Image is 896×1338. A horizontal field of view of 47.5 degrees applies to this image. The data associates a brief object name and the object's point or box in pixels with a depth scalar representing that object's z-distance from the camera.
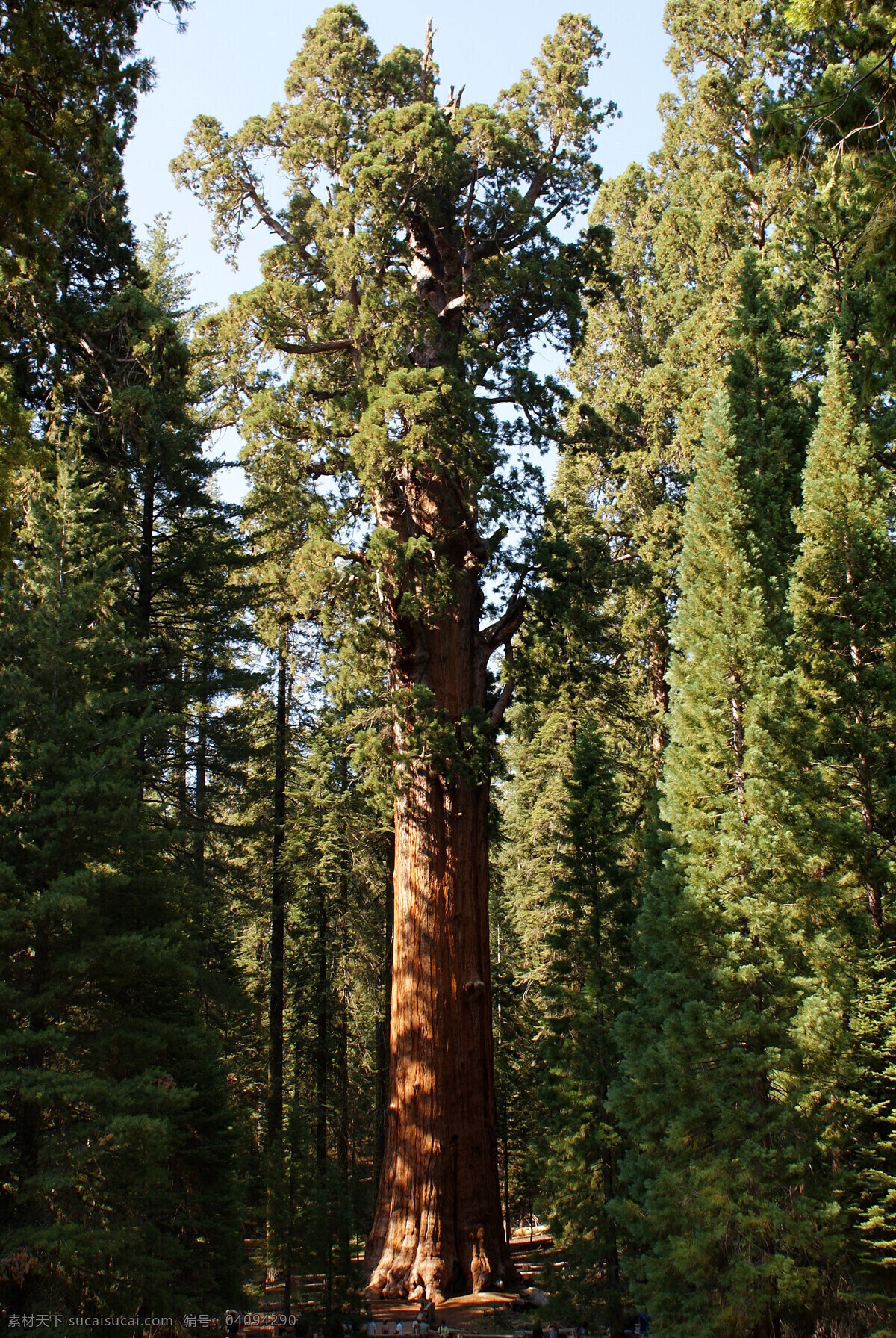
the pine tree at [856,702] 10.39
